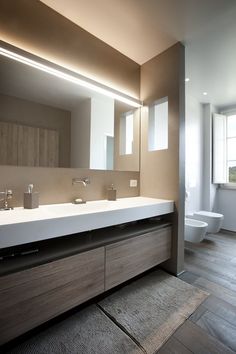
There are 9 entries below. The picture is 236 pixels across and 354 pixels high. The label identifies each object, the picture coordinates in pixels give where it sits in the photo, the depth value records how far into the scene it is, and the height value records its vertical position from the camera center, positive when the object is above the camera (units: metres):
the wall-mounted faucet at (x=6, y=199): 1.32 -0.17
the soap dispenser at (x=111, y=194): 1.96 -0.19
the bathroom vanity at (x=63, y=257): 0.97 -0.54
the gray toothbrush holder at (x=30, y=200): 1.35 -0.18
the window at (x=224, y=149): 3.60 +0.57
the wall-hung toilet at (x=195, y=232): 2.40 -0.73
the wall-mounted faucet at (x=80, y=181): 1.71 -0.06
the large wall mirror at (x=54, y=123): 1.43 +0.50
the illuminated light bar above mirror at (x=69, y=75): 1.40 +0.92
